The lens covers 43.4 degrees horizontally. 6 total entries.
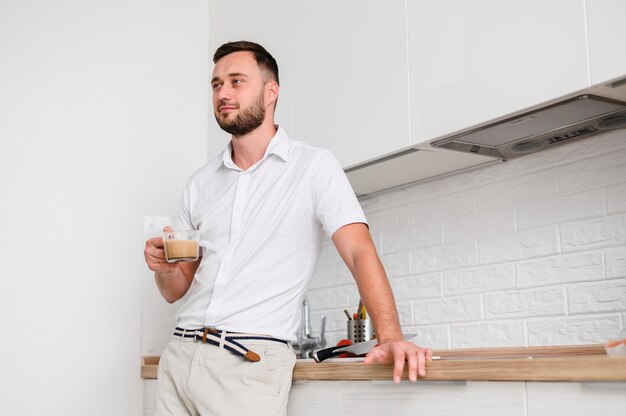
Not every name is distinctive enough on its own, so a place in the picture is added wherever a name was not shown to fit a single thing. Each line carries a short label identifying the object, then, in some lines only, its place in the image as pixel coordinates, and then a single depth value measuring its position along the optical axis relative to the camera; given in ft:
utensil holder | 8.95
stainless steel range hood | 6.06
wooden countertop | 4.14
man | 6.32
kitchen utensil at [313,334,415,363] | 6.45
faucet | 9.78
